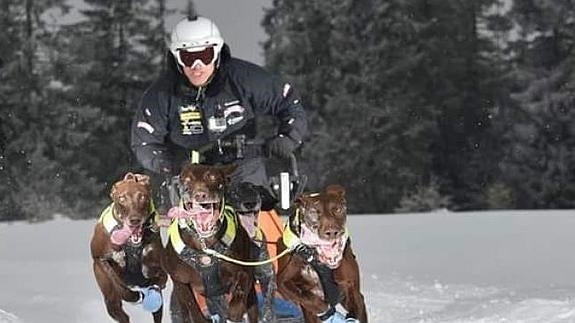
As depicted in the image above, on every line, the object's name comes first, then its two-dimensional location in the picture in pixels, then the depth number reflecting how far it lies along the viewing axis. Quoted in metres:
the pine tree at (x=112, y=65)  52.91
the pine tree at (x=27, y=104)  50.91
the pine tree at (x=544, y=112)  54.81
